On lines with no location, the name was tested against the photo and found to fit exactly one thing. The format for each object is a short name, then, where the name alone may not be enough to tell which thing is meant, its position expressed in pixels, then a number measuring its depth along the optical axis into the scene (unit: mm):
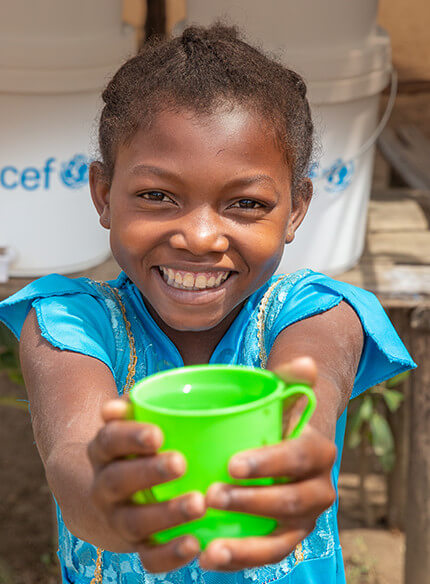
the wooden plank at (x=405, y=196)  3094
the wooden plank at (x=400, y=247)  2555
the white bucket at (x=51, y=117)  2104
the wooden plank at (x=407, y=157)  3162
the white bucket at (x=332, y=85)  2125
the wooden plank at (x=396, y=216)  2855
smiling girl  1184
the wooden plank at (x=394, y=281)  2320
